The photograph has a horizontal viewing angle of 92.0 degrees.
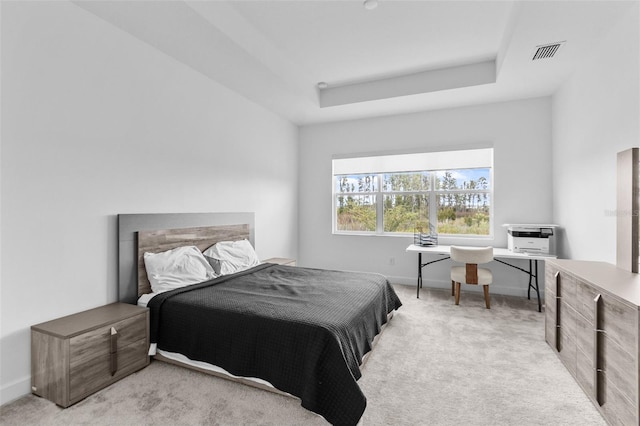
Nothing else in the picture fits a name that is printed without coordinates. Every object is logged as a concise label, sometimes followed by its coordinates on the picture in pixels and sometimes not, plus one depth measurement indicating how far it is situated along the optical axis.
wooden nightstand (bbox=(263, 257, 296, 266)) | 4.31
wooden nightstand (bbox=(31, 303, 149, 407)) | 1.90
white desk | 3.68
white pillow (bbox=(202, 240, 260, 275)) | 3.41
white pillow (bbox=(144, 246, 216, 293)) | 2.74
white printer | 3.71
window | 4.52
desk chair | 3.59
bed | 1.77
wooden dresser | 1.50
